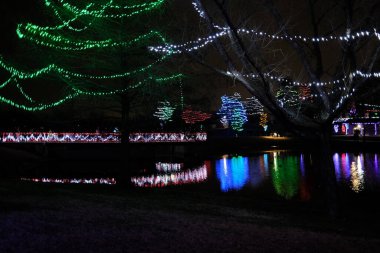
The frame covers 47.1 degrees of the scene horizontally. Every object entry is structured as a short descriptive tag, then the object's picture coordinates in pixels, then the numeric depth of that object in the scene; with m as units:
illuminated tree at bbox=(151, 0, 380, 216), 9.48
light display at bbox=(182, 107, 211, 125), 72.43
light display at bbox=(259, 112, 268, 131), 92.31
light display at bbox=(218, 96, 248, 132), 82.91
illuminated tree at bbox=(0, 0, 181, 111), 15.96
